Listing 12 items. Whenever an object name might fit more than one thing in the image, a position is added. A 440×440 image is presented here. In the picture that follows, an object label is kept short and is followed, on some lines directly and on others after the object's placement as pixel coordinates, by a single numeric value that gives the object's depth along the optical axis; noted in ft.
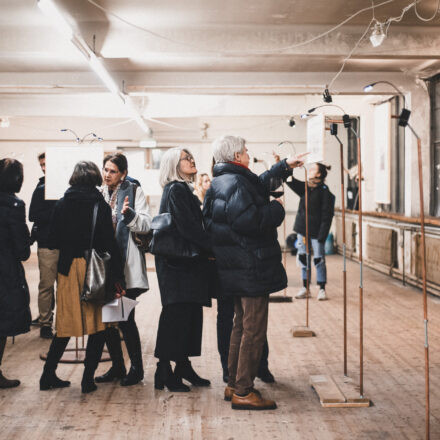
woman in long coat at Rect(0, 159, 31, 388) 12.24
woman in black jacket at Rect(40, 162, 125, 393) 11.59
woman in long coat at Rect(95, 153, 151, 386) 12.39
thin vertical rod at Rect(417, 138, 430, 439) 8.99
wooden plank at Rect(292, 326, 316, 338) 17.03
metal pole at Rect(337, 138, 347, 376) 12.45
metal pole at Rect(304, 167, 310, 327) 22.28
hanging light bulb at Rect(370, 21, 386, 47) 18.80
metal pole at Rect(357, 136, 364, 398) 11.06
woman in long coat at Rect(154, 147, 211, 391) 11.43
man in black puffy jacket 10.44
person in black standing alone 22.94
